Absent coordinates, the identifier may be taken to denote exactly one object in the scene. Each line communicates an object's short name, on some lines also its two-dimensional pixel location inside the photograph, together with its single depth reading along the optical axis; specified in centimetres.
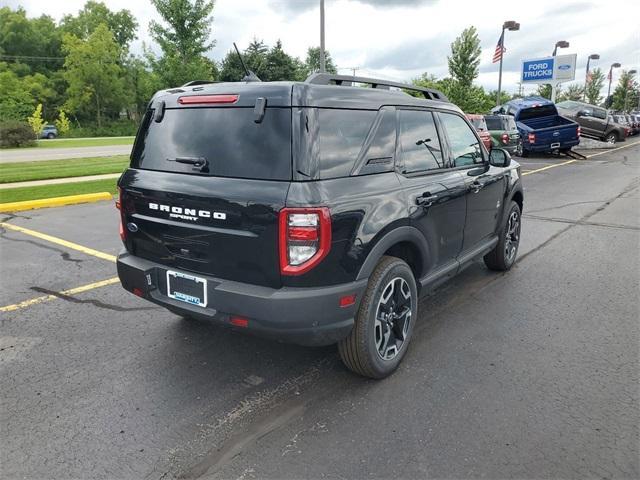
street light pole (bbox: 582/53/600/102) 5366
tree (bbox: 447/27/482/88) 3198
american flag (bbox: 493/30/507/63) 2812
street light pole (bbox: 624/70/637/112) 7202
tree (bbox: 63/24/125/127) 5325
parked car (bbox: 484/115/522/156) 1839
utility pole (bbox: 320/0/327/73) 1731
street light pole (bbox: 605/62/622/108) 6084
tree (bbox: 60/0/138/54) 7094
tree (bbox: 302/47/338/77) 8281
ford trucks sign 3399
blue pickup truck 1962
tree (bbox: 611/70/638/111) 7638
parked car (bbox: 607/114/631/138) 2755
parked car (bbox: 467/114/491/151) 1568
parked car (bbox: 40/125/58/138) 4478
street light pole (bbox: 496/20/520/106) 2803
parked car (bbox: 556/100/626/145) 2608
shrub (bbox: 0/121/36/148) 2789
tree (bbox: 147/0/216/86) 3136
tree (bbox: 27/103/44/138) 4169
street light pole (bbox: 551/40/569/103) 3509
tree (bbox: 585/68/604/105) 6869
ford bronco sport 263
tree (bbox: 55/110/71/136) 4933
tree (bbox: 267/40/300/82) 4669
